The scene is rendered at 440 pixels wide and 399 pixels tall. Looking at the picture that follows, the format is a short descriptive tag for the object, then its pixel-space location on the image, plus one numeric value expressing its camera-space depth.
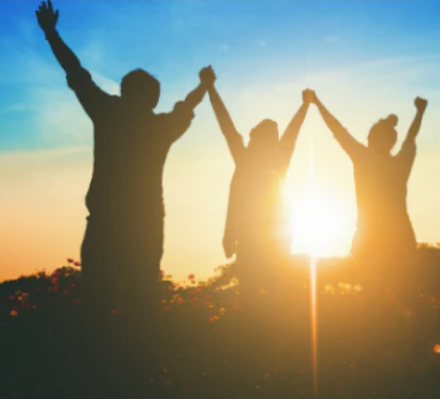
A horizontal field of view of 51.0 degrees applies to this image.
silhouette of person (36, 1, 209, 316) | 6.68
